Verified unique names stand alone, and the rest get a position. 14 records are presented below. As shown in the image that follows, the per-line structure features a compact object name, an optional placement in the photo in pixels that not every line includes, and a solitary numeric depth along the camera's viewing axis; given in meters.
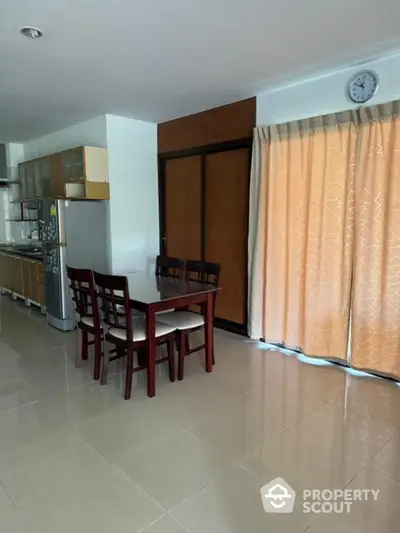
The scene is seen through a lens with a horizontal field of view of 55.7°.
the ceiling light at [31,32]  2.40
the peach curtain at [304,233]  3.22
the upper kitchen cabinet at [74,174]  4.52
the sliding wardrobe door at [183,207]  4.69
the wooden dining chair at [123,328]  2.80
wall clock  2.96
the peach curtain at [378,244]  2.88
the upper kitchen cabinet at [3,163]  6.38
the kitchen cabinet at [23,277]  5.07
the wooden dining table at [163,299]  2.85
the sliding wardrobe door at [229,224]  4.14
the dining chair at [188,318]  3.20
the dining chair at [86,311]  3.05
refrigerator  4.34
